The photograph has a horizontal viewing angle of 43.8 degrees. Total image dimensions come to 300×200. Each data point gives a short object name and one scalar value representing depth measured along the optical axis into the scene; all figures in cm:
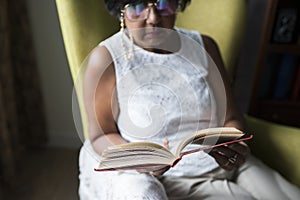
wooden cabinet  137
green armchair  96
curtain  144
